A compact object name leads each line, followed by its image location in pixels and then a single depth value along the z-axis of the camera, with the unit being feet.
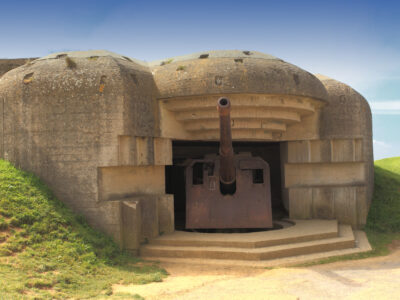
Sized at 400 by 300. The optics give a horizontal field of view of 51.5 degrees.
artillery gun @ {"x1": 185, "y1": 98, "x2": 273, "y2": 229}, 32.65
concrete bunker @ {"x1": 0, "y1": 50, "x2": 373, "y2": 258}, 28.09
